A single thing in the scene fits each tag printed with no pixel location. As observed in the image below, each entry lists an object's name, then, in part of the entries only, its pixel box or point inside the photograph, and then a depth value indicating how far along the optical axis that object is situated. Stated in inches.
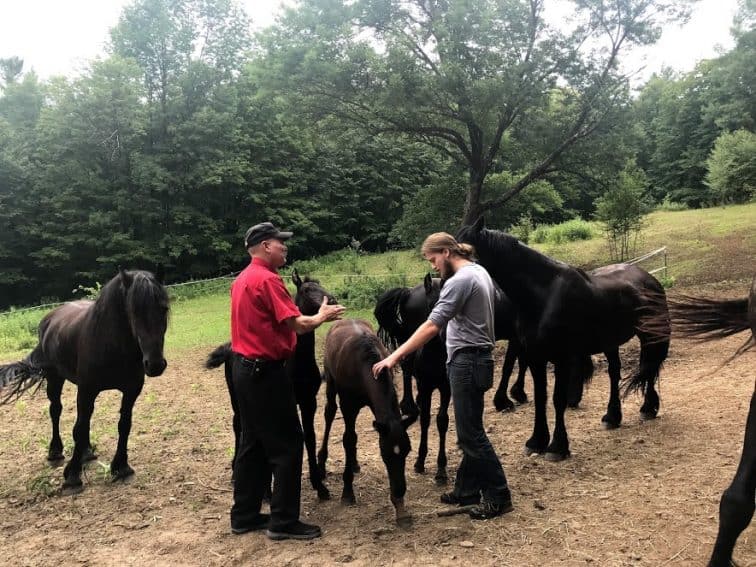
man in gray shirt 142.9
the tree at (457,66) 471.2
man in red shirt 137.6
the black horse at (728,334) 110.5
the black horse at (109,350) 171.3
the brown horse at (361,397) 136.5
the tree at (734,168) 1111.6
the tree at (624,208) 606.9
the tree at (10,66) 1331.2
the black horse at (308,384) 171.6
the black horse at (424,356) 187.9
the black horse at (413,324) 248.2
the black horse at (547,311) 196.1
